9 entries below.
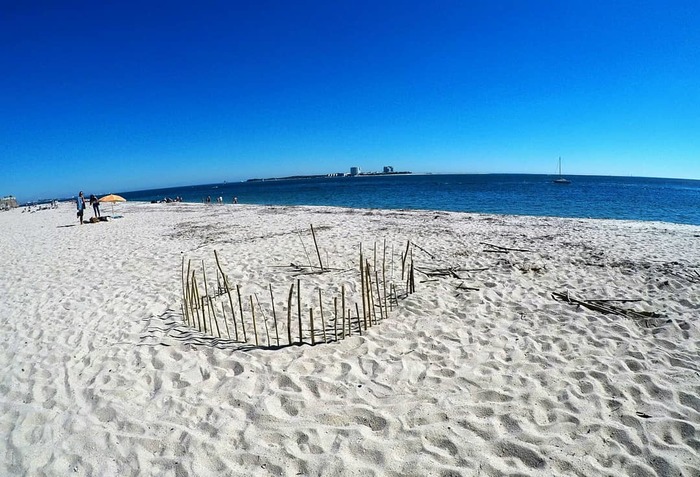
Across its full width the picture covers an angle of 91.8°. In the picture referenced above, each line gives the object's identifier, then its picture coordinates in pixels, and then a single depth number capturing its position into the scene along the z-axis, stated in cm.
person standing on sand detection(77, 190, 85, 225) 1653
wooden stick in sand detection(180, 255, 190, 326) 489
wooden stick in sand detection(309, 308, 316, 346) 403
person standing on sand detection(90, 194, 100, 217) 1895
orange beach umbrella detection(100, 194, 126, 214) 1762
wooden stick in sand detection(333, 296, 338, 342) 442
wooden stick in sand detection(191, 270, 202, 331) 472
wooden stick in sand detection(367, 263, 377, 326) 472
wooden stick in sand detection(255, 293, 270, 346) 433
